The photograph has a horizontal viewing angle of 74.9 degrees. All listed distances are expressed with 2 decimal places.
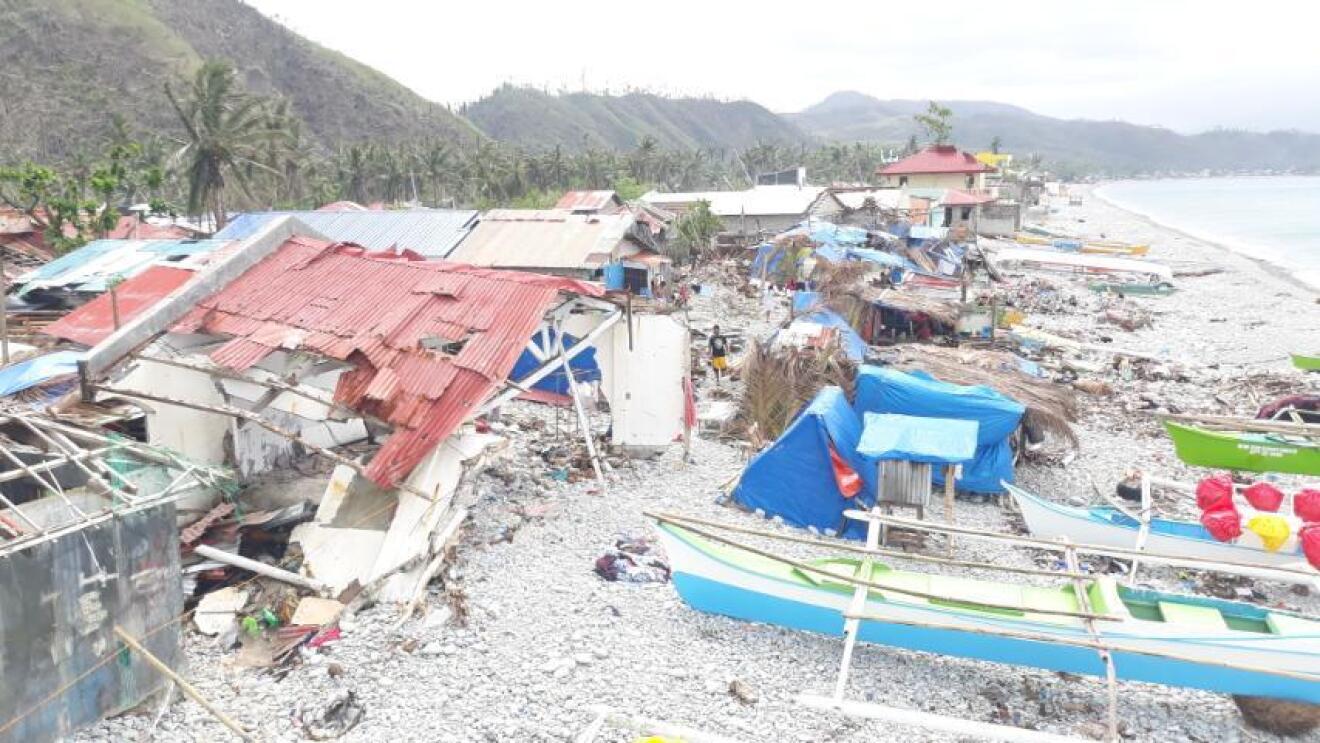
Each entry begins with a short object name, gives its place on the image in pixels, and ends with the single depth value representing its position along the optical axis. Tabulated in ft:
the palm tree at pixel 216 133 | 106.32
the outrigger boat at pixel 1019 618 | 26.94
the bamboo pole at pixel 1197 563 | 29.40
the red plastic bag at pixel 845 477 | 41.22
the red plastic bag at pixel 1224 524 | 37.37
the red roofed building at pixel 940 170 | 204.03
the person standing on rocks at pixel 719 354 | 69.62
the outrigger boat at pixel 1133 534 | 37.86
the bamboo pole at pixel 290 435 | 33.94
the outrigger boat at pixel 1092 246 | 184.55
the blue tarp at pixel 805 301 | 79.09
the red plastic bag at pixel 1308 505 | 36.86
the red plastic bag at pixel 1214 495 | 37.83
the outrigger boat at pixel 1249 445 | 42.86
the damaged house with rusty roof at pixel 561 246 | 83.41
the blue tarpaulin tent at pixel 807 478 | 41.83
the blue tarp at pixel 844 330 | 60.83
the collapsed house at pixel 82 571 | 22.36
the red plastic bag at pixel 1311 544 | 33.65
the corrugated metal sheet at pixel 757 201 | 149.28
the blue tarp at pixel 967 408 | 46.26
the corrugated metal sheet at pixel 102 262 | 62.69
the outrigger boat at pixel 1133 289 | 138.87
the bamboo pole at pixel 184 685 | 23.92
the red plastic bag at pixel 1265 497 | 38.60
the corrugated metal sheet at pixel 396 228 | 83.20
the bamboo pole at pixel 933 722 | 23.61
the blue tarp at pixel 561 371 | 62.23
